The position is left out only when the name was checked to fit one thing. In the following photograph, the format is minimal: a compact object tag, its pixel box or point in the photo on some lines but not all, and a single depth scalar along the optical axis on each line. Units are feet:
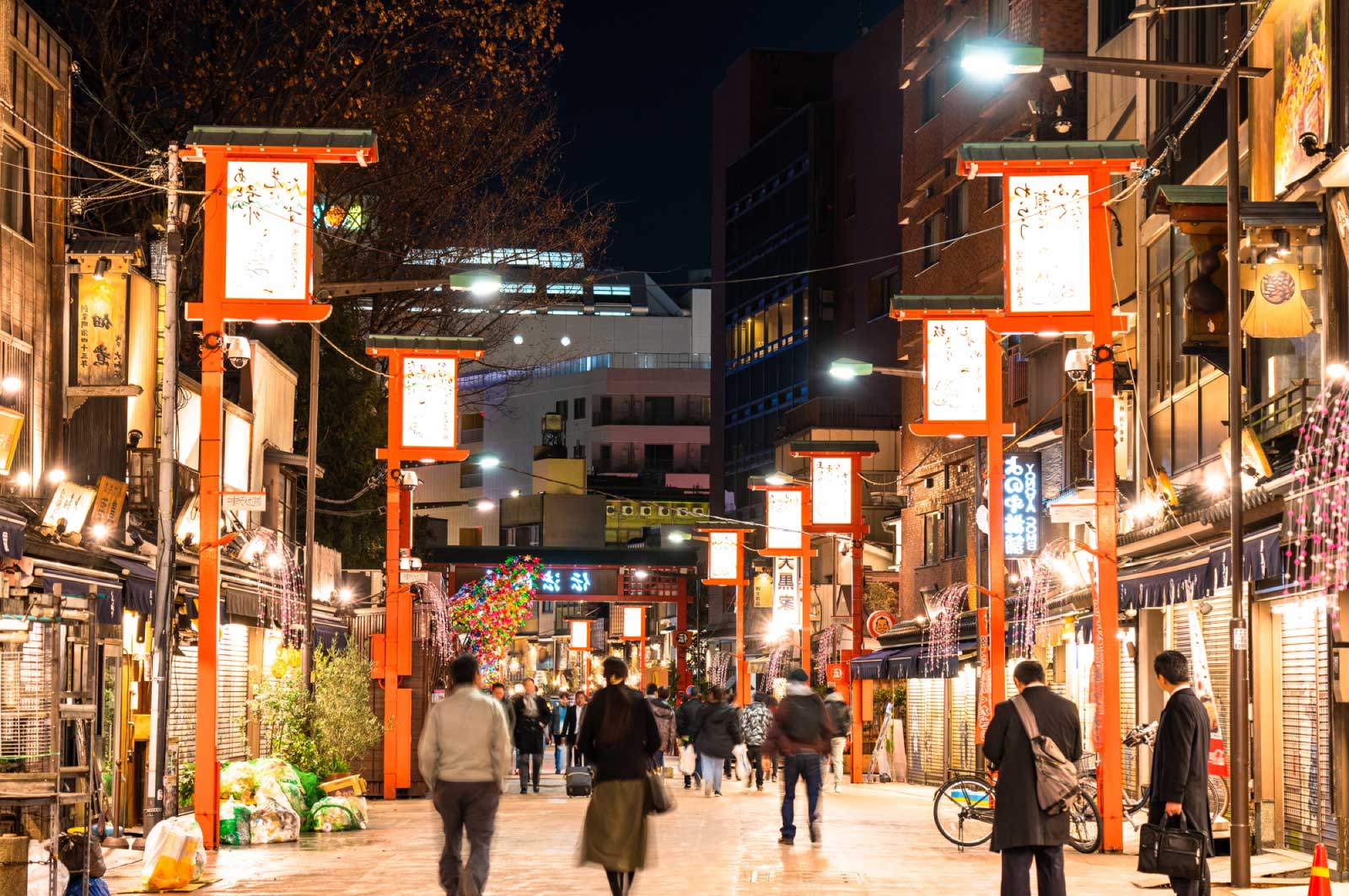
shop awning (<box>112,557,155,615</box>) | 76.02
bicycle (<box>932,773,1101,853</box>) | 70.44
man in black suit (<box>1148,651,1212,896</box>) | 42.73
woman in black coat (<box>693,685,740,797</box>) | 107.45
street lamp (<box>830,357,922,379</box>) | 107.65
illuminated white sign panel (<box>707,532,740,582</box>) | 195.00
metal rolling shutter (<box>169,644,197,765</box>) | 92.84
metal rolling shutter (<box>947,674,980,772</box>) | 141.08
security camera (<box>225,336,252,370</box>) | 75.15
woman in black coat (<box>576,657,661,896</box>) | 48.39
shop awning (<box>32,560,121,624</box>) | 67.15
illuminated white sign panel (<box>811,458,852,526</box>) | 147.64
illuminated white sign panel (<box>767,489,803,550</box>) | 159.53
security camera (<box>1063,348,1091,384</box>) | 77.71
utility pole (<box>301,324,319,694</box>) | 104.48
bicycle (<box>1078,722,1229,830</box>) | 72.08
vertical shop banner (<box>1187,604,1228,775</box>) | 72.49
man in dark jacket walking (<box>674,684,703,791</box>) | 119.14
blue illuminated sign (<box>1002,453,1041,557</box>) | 121.70
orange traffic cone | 39.47
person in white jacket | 49.44
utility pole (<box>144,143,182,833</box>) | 68.28
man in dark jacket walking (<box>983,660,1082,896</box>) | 43.32
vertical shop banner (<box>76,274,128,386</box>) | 77.61
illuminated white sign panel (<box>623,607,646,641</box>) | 273.75
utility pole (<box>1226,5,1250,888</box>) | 55.16
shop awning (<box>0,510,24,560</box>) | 60.03
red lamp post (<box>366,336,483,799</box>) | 109.81
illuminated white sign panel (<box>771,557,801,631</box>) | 191.93
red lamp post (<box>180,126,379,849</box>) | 70.74
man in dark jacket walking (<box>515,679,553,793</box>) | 121.29
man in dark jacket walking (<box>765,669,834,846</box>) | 73.26
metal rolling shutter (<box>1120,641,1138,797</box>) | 94.53
